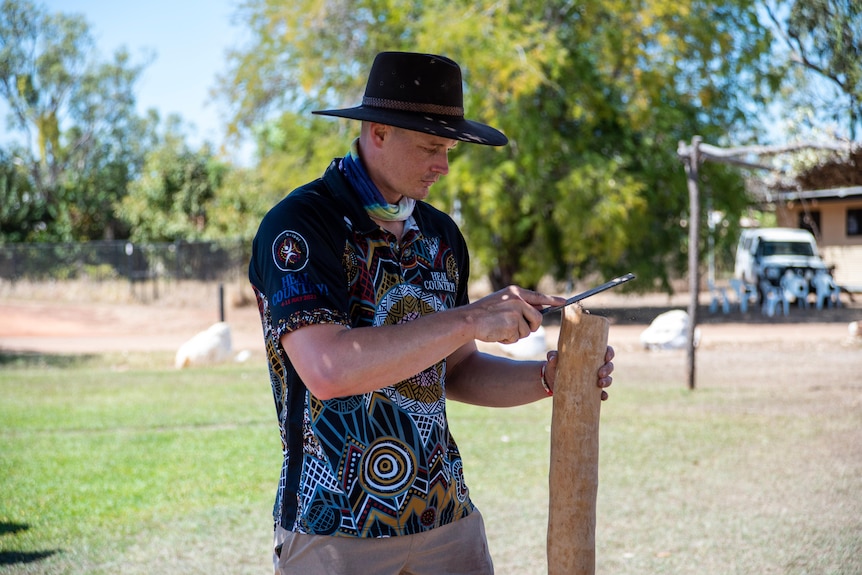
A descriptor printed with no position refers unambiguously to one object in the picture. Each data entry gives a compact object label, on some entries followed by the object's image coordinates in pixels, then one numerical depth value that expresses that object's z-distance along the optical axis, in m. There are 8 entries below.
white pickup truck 24.50
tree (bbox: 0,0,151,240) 41.91
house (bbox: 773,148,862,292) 28.77
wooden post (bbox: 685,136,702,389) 11.18
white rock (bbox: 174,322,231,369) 15.10
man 2.16
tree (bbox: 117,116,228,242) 37.56
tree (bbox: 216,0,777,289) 19.36
